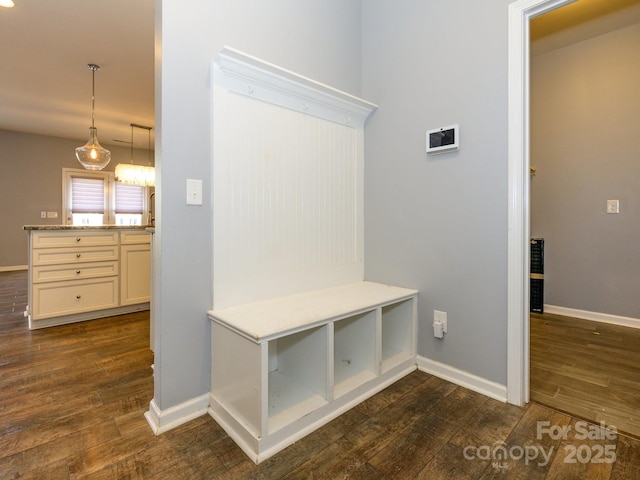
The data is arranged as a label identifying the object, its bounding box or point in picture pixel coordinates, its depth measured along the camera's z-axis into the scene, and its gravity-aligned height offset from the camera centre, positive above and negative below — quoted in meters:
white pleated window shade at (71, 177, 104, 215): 6.60 +0.94
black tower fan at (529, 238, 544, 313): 3.28 -0.41
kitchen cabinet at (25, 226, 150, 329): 2.89 -0.33
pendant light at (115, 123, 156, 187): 4.36 +0.90
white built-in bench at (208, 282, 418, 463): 1.34 -0.64
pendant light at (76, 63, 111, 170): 3.62 +1.00
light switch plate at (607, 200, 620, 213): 2.90 +0.29
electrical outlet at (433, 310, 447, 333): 1.96 -0.49
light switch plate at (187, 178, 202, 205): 1.54 +0.23
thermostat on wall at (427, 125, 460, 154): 1.87 +0.60
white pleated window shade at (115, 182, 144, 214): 7.06 +0.92
